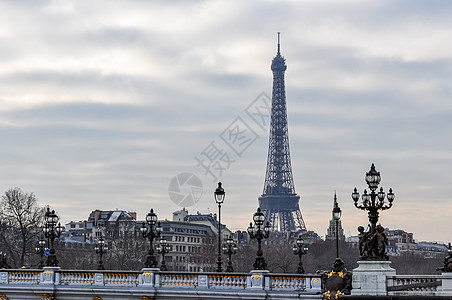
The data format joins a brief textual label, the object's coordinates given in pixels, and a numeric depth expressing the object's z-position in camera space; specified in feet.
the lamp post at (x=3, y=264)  191.01
